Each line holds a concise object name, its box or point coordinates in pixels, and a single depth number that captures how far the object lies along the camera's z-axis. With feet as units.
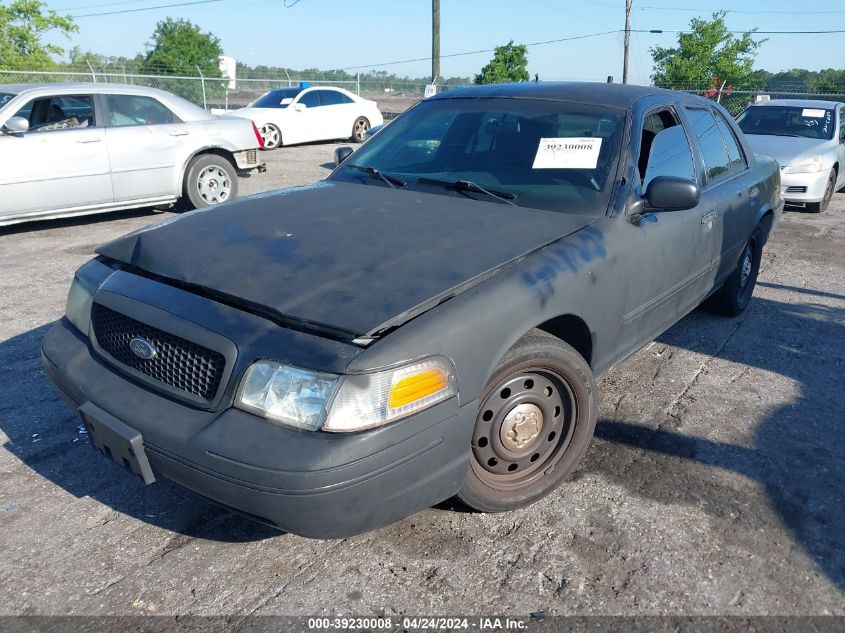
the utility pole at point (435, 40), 75.92
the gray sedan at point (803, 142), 31.19
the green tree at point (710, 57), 102.89
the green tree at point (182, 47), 208.74
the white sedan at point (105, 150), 23.93
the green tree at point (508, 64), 77.05
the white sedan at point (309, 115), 53.69
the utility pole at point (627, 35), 114.93
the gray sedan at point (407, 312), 7.23
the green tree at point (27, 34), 103.65
